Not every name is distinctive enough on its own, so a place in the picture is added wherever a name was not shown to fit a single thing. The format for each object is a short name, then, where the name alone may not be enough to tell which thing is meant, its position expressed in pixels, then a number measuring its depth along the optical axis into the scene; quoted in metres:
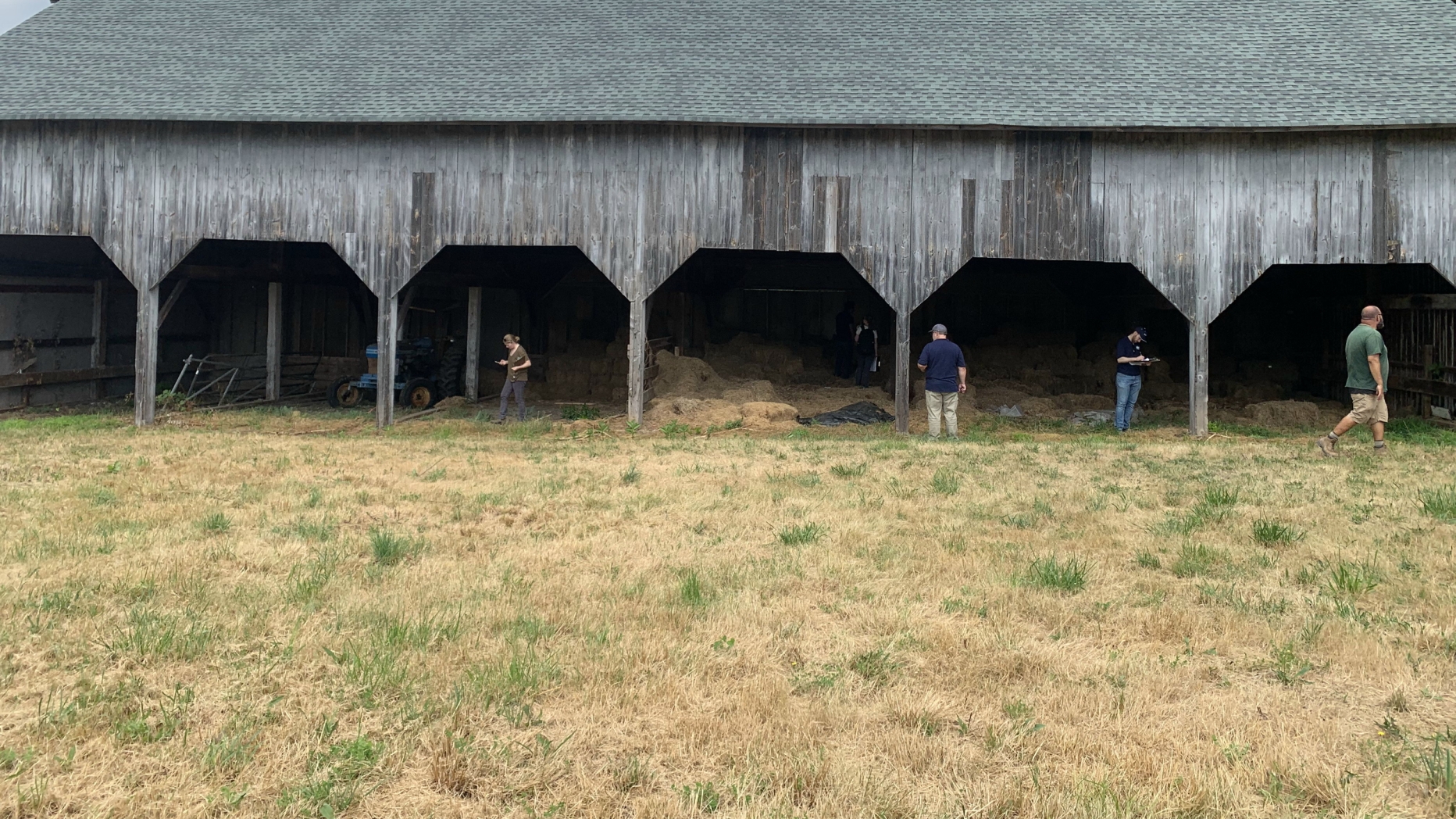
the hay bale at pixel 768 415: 17.92
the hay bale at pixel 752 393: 19.77
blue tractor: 20.76
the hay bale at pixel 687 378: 20.23
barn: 16.42
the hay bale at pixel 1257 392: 21.30
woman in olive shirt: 18.30
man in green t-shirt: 12.50
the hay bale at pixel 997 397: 20.53
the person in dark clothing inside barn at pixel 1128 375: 16.66
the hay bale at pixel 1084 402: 20.44
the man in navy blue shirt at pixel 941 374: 15.66
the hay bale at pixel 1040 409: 19.78
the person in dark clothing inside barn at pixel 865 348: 22.22
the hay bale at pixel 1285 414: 18.34
